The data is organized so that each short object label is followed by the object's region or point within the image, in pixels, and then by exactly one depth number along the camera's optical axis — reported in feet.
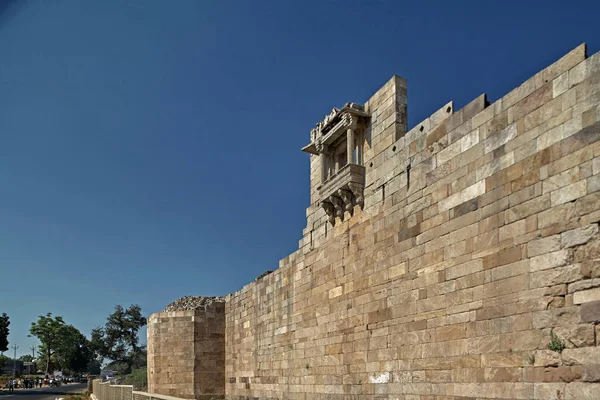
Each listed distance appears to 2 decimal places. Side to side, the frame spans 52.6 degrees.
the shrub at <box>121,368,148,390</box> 98.02
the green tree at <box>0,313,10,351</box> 204.74
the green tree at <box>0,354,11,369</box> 265.75
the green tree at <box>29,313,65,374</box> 261.65
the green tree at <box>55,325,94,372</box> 266.77
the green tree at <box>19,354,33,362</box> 462.84
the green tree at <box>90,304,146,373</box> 200.97
